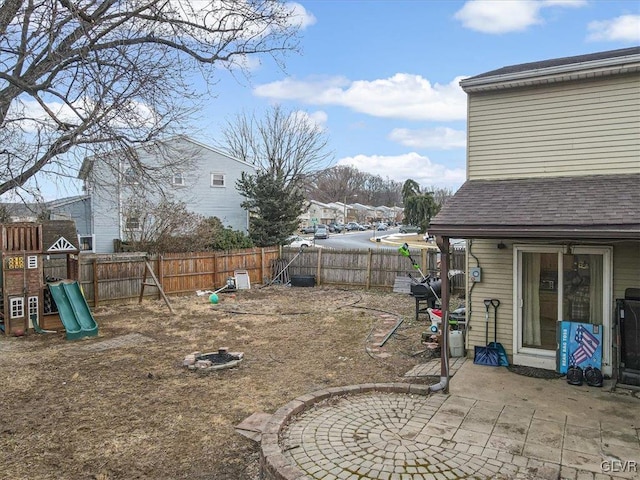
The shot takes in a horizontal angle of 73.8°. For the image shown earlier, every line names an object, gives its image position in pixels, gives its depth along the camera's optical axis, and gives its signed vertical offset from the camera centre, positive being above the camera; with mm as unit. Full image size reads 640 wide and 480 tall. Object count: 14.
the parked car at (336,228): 60031 +518
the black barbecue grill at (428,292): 9930 -1426
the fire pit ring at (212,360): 6754 -2107
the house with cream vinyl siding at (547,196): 5582 +478
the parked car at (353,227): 66269 +719
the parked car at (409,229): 49531 +304
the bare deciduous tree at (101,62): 6000 +2564
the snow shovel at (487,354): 6371 -1861
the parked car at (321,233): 42562 -130
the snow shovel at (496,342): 6379 -1698
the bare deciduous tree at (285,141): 29125 +6345
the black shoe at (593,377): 5453 -1881
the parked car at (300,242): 32734 -824
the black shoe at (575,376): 5523 -1899
